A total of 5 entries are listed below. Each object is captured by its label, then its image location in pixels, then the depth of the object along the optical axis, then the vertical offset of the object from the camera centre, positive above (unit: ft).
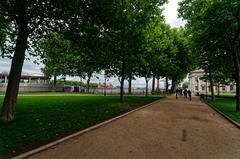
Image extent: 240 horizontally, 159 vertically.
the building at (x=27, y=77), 94.60 +5.49
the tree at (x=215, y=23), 24.79 +15.62
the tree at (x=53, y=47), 19.82 +6.85
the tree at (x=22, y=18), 13.58 +8.93
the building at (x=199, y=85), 171.64 +3.12
